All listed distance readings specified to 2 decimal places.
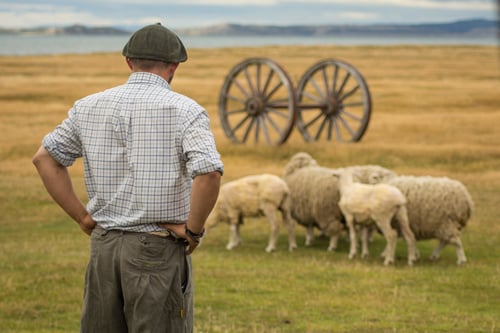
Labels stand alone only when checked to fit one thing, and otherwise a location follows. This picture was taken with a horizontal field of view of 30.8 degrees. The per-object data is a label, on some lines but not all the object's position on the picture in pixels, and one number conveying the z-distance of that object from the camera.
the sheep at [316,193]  12.71
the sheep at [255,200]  12.38
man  4.14
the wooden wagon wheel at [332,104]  22.67
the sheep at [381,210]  11.32
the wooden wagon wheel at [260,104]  21.50
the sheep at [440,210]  11.48
